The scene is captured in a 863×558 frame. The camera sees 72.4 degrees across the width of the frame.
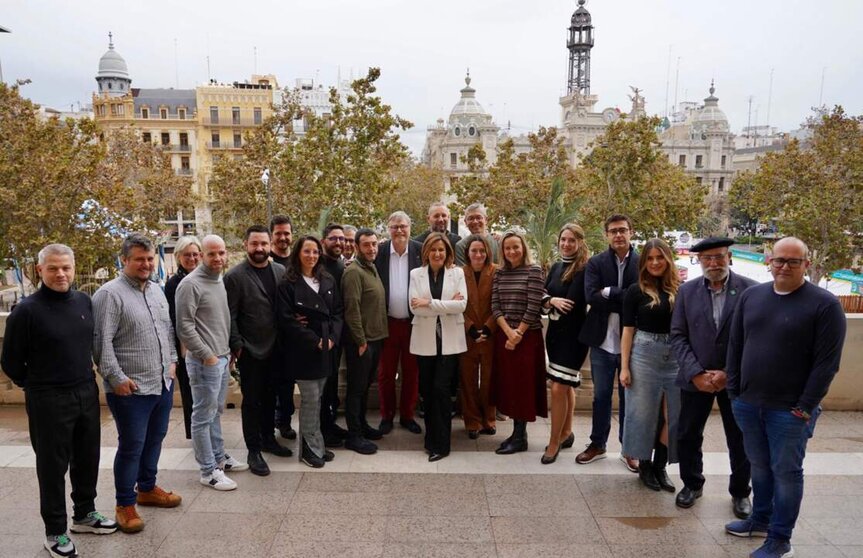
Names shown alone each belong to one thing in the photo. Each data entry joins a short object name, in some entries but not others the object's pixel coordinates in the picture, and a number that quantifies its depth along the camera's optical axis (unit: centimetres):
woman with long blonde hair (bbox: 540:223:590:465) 427
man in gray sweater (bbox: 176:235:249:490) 368
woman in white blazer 429
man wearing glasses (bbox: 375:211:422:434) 471
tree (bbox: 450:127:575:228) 2053
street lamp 1534
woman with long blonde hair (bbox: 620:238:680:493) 379
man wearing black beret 350
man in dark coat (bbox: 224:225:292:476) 402
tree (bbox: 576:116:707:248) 1880
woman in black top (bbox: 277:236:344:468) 410
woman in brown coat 454
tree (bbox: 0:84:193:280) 1305
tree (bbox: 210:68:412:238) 1516
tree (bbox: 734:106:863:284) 1742
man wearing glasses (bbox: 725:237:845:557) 297
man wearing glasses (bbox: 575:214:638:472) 411
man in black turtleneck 296
